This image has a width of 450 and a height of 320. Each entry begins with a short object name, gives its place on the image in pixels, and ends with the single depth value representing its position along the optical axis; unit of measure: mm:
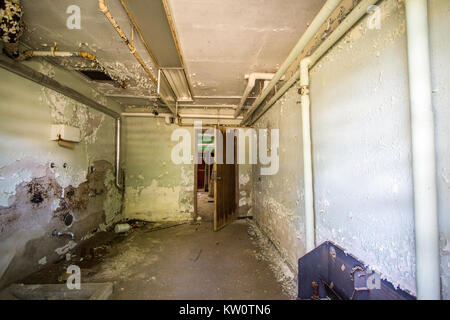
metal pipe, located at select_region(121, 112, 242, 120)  3826
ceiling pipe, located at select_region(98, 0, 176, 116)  1221
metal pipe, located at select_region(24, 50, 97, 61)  1802
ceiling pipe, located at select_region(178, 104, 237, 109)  3833
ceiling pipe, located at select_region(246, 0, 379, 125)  977
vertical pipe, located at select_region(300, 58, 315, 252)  1511
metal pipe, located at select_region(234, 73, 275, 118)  2359
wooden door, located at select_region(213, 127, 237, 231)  3383
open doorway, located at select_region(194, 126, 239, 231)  3406
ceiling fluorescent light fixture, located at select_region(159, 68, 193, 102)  2355
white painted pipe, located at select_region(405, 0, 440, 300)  687
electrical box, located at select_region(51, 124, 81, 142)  2232
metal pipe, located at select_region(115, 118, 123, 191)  3631
